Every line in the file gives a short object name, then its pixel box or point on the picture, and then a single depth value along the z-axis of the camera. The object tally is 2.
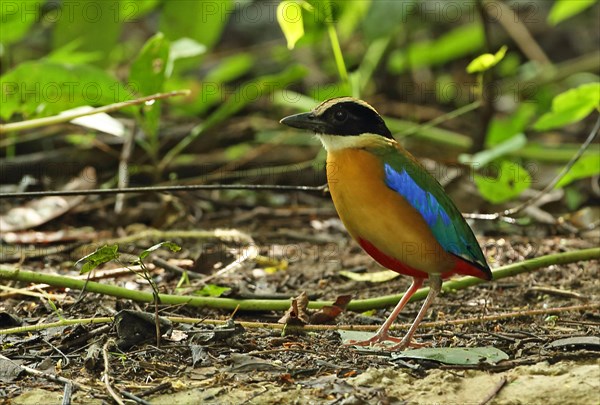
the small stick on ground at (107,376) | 5.90
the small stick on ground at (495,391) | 5.89
